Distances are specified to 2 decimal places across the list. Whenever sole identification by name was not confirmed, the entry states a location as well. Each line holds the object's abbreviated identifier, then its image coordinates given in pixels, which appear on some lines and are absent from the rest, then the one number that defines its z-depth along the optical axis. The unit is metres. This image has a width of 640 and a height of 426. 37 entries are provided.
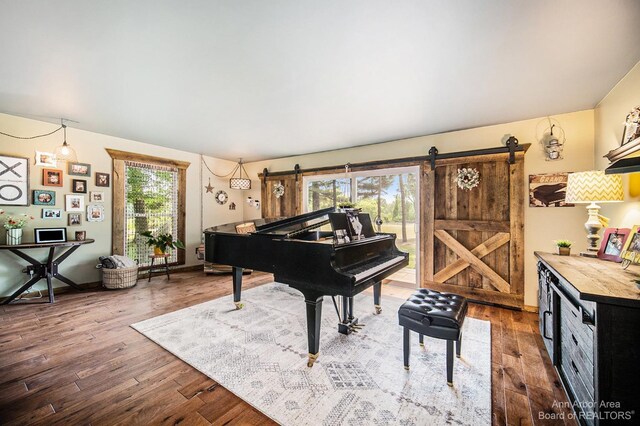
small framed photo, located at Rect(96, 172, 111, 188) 4.49
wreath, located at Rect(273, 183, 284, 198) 5.97
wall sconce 3.26
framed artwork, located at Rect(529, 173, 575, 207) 3.26
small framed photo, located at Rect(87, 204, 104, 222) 4.41
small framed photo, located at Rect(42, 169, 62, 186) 3.95
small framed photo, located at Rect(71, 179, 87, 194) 4.23
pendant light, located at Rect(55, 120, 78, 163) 3.98
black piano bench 1.85
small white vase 3.54
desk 3.55
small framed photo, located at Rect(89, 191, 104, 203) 4.43
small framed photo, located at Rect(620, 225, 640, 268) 1.64
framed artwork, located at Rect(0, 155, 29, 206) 3.61
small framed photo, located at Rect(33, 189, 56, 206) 3.88
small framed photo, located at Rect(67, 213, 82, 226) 4.21
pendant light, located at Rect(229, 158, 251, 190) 5.89
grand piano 2.11
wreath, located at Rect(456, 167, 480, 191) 3.76
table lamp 2.12
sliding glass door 4.42
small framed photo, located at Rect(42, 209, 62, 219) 3.98
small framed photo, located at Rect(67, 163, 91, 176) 4.20
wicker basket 4.26
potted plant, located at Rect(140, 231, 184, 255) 4.83
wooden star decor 6.09
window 4.72
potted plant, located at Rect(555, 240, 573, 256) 2.49
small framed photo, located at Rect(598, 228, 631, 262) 2.07
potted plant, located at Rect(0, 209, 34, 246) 3.54
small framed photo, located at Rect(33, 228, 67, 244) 3.79
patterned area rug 1.68
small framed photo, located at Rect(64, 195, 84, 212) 4.18
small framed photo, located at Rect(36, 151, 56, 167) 3.88
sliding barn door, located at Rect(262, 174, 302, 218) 5.70
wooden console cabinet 1.20
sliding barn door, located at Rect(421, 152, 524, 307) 3.50
